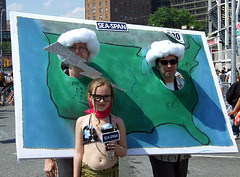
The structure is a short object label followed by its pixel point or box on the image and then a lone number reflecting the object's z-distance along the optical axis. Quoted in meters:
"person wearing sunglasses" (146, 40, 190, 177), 2.36
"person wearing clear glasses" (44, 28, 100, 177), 2.23
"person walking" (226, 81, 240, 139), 5.67
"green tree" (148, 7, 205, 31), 64.19
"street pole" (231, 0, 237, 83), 10.45
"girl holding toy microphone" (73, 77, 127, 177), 1.96
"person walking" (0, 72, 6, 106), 11.78
